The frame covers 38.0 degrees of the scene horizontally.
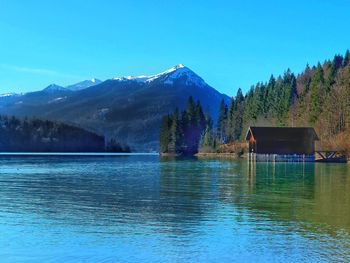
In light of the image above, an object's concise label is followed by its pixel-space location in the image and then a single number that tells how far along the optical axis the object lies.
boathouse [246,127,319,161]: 102.25
